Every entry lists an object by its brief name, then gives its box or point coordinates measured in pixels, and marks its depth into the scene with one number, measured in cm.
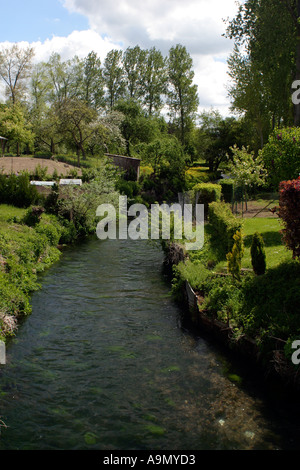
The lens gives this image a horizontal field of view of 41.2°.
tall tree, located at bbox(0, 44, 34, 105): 5009
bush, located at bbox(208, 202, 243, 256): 1395
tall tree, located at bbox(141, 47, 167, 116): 6009
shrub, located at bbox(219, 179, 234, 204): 3419
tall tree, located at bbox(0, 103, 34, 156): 3897
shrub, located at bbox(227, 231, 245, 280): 1093
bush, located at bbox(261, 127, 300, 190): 1625
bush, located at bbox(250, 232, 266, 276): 1089
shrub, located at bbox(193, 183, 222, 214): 2591
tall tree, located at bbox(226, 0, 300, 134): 2608
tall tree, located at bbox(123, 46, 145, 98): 5931
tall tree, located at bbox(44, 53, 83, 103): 5850
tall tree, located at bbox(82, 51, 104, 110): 6031
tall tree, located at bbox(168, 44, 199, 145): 6106
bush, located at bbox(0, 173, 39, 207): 2178
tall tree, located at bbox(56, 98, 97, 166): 3906
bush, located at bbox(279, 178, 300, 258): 969
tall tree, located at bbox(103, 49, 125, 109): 5966
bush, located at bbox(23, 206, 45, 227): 1866
